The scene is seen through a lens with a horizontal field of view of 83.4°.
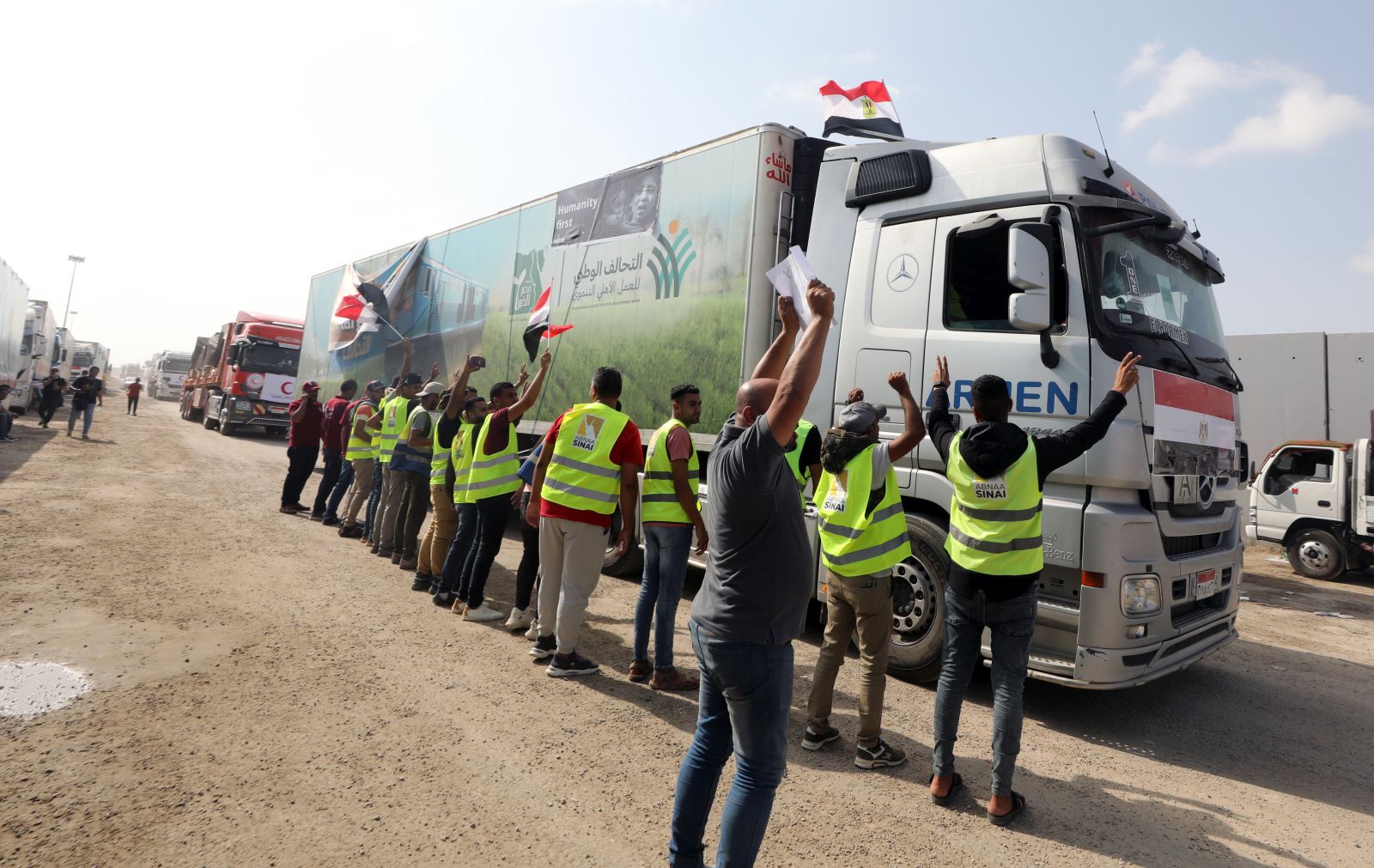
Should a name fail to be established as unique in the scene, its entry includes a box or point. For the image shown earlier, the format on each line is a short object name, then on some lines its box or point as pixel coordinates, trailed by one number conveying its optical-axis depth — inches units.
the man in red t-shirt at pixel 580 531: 183.6
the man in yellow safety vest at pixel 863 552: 145.6
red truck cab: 817.5
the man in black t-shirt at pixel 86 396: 659.4
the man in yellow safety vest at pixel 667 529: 178.4
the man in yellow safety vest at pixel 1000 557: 131.5
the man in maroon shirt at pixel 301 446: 396.8
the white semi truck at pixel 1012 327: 164.9
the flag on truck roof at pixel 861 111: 264.4
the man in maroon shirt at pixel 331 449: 394.6
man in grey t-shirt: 88.7
